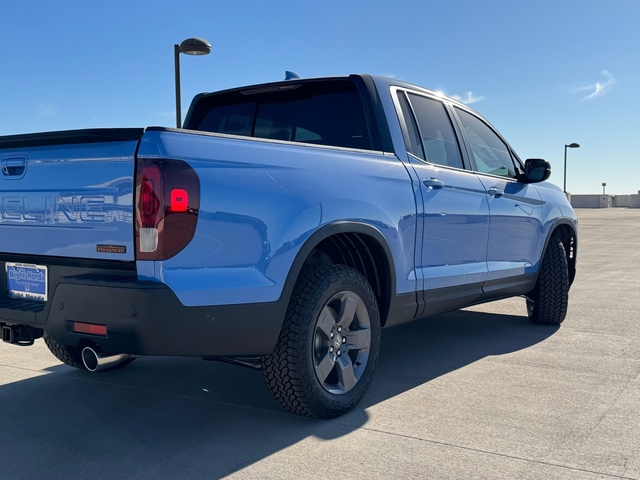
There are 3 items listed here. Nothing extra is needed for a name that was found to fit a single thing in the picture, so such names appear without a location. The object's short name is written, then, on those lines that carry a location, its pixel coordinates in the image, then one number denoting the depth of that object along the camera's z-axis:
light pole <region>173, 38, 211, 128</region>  9.84
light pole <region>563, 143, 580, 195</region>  41.06
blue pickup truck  2.80
